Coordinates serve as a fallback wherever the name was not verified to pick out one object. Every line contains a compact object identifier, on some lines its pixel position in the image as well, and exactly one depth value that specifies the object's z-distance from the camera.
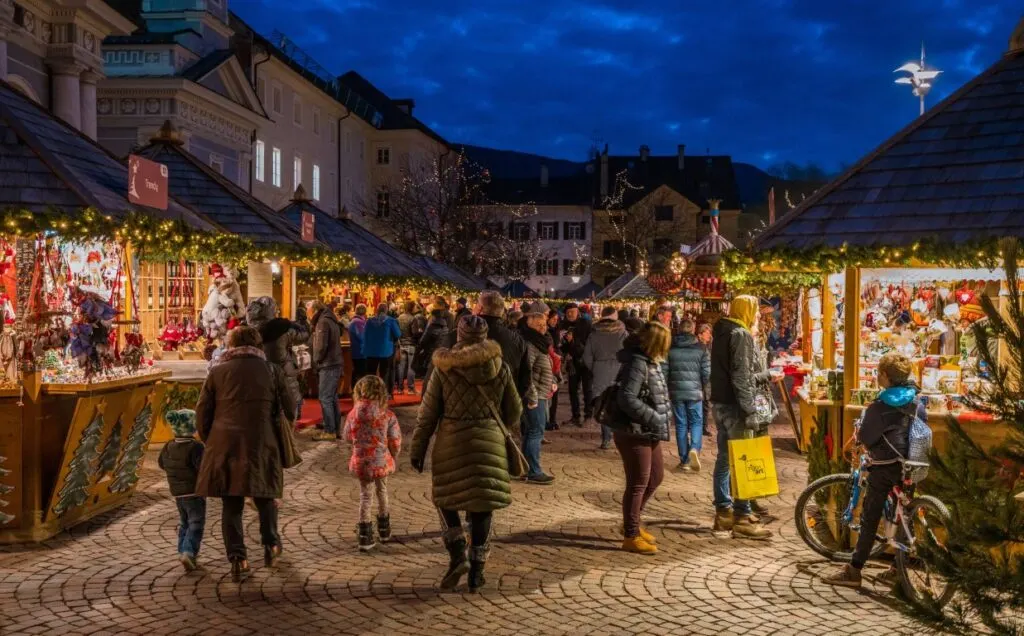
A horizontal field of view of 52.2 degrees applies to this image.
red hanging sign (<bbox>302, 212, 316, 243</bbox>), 19.16
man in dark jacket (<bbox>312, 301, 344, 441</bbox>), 12.91
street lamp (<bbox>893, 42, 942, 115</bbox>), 17.23
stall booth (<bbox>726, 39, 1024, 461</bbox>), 8.73
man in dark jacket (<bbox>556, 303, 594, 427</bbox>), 15.33
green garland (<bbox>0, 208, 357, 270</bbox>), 7.86
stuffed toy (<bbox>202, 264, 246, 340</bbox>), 13.30
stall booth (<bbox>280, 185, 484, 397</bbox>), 22.95
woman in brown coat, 6.51
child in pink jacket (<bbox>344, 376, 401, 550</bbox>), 7.48
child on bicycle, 6.37
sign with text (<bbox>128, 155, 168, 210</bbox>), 9.83
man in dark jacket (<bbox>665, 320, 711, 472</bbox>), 11.32
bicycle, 6.22
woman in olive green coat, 6.32
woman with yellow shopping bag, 7.94
